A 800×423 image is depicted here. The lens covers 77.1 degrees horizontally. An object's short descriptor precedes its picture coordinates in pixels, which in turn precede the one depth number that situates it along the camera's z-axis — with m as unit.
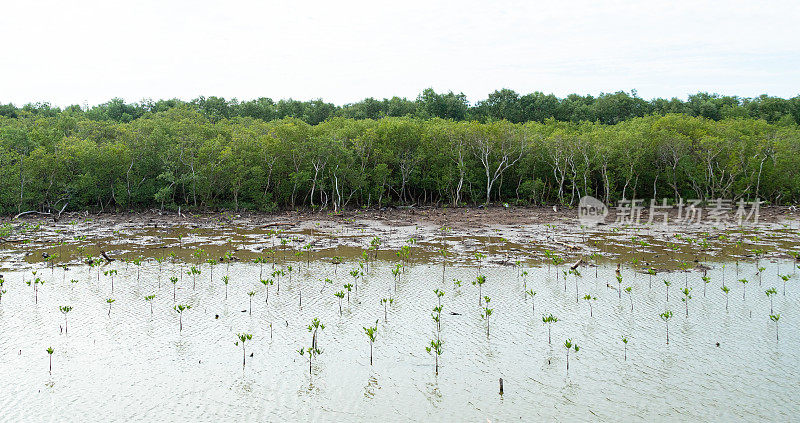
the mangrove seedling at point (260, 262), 18.78
